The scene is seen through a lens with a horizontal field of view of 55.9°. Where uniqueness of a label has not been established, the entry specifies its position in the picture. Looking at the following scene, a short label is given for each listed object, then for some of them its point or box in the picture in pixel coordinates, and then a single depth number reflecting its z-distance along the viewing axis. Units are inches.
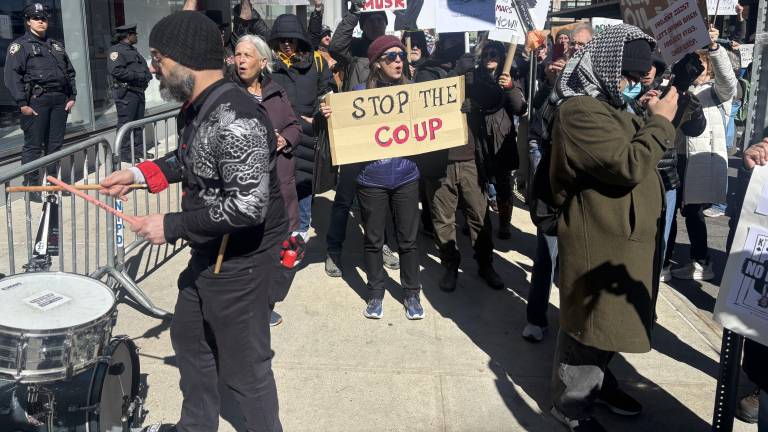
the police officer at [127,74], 393.4
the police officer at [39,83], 307.7
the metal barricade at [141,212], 201.3
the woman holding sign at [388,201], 189.2
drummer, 104.3
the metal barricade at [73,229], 156.9
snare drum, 101.4
